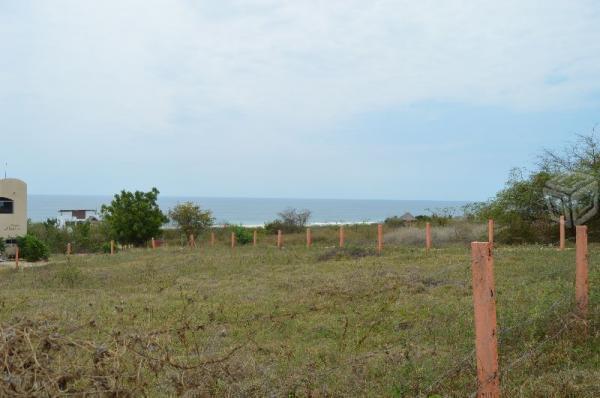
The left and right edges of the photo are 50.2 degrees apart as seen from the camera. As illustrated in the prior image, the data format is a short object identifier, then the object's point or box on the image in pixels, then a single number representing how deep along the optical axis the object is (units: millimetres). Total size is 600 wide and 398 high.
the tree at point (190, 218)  40219
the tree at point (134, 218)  35750
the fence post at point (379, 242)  19622
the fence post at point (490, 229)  19325
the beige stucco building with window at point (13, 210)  35094
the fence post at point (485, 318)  4012
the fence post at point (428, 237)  19797
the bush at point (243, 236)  34188
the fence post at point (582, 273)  6289
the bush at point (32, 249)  31109
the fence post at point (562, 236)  18252
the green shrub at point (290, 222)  44812
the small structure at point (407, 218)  38312
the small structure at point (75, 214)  74525
